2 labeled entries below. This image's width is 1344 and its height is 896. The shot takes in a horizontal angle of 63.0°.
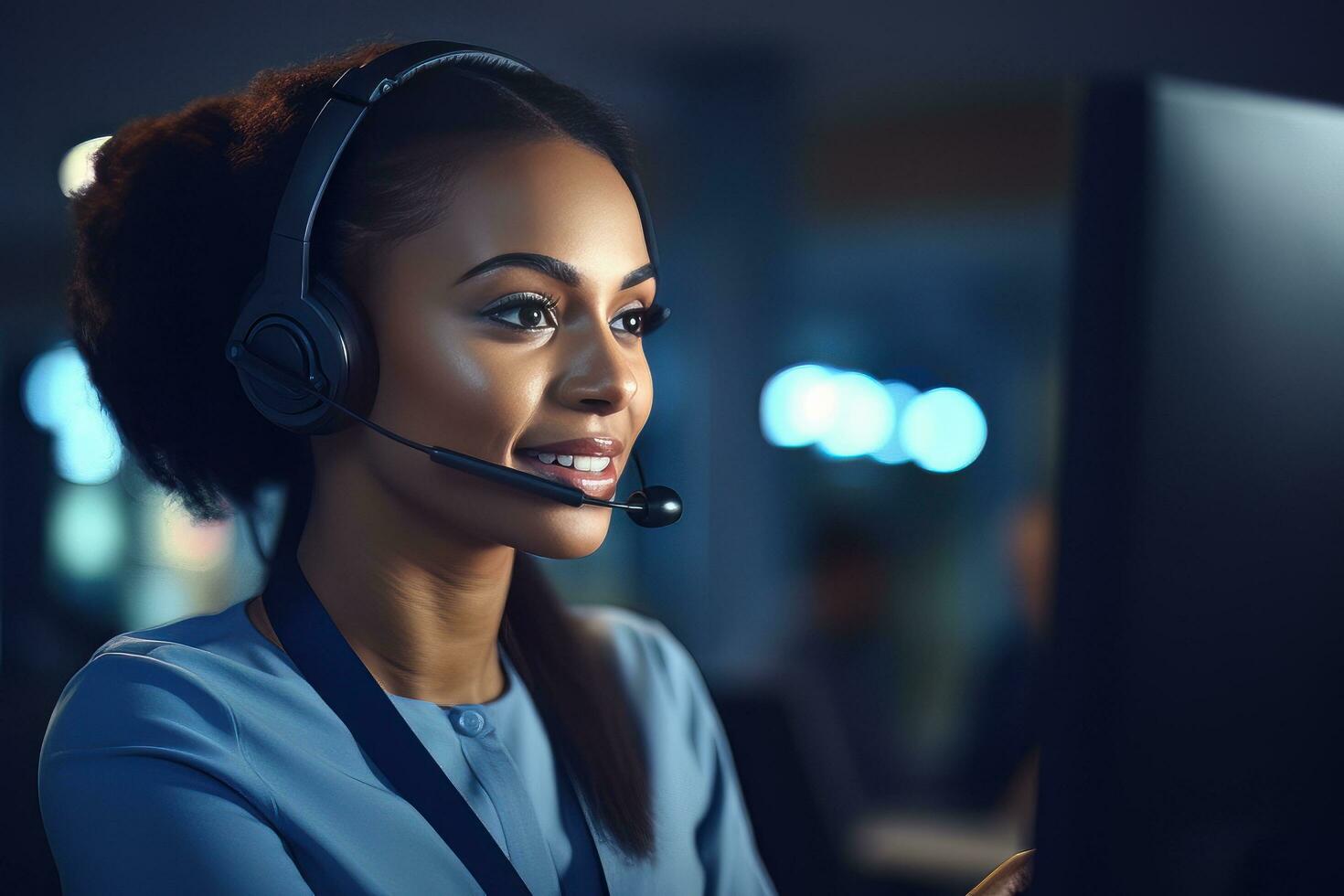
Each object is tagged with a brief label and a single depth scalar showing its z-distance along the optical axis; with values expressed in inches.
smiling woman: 28.9
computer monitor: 22.9
